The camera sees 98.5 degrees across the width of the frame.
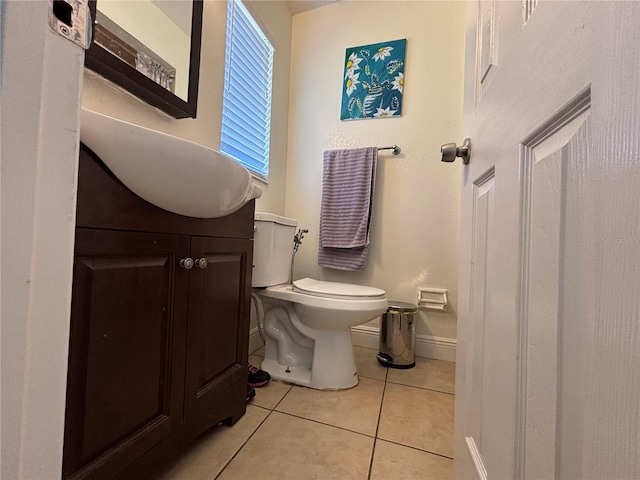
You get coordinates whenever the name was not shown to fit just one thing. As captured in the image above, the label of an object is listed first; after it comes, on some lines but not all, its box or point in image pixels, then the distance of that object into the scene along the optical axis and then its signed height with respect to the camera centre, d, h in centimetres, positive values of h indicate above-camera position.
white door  20 +1
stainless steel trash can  145 -48
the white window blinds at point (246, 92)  136 +82
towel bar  166 +60
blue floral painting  169 +104
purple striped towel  166 +24
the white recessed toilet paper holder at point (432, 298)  157 -29
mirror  78 +62
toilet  114 -31
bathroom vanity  50 -21
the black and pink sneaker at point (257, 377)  120 -60
